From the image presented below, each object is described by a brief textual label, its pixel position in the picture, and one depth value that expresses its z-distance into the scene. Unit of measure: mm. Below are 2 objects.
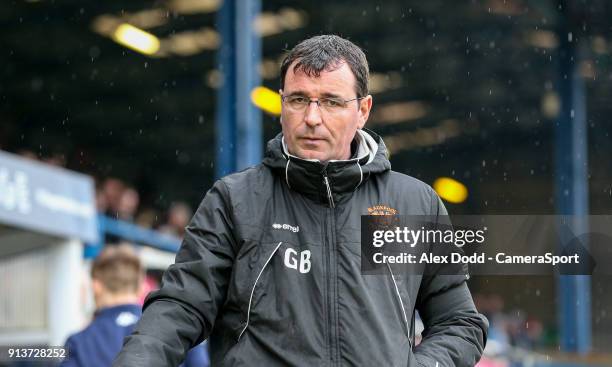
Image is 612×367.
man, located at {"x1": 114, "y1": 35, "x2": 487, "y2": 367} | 4836
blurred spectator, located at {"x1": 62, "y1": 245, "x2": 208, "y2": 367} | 9250
